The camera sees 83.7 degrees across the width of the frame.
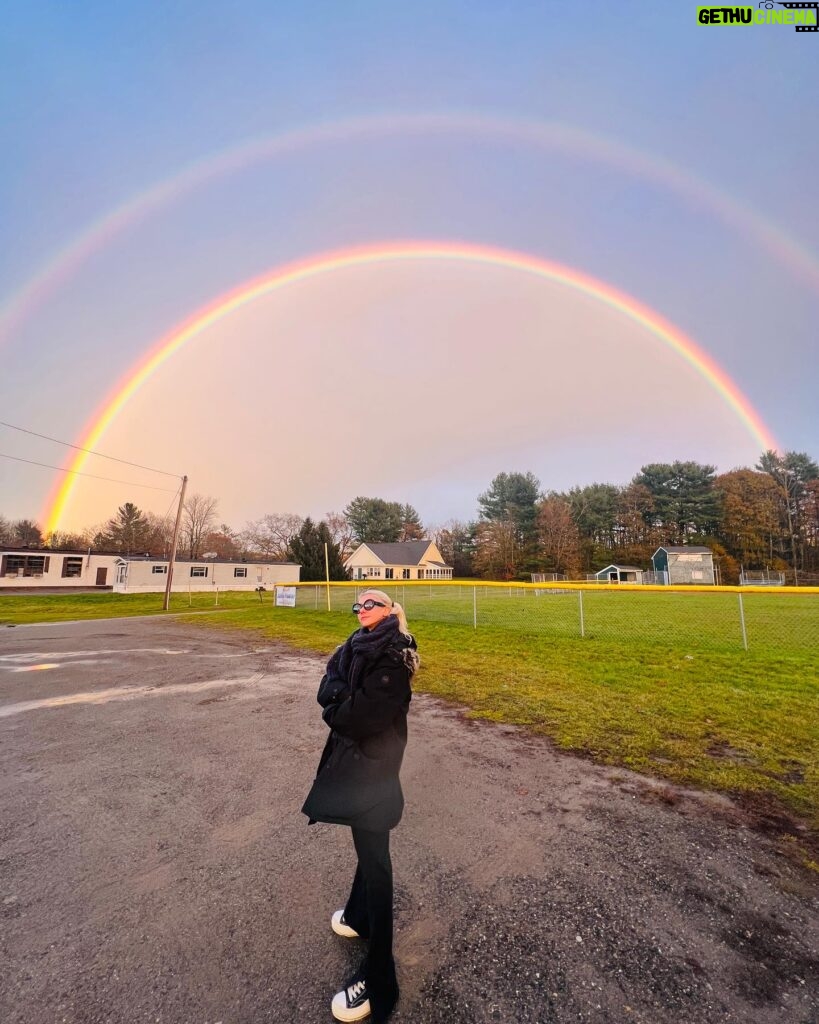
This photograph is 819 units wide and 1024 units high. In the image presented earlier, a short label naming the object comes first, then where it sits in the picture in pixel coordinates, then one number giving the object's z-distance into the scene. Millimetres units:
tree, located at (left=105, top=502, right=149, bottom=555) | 65625
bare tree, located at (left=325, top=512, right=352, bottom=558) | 70694
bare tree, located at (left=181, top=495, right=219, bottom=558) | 65125
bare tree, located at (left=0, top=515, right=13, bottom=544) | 67838
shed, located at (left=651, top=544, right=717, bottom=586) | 45531
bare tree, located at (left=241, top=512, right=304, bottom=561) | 69500
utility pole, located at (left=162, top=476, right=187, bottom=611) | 24489
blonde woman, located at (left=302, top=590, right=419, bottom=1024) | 2062
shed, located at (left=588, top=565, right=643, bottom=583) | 51331
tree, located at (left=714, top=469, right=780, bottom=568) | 52375
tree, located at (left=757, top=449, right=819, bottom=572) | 52344
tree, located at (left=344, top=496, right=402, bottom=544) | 71812
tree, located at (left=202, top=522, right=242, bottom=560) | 68562
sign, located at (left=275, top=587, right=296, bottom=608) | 21734
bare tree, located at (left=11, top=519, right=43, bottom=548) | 71000
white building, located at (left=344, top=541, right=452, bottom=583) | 61125
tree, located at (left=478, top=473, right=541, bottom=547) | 61250
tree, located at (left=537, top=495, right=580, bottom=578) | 56094
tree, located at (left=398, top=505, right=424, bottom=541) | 79000
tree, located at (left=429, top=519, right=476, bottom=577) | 68250
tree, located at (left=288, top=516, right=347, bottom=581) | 39938
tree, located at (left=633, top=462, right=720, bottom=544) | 54094
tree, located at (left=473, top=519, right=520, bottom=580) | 58291
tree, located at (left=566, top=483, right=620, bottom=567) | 58562
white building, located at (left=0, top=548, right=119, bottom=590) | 37156
